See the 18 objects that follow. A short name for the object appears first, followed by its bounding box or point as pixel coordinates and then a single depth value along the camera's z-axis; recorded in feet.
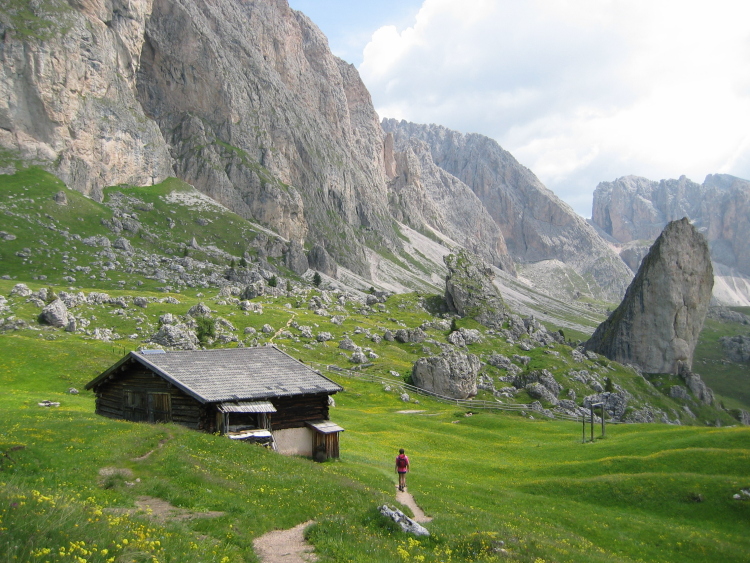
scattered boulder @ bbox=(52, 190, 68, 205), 424.05
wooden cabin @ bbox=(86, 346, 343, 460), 94.48
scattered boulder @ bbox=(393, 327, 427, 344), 315.99
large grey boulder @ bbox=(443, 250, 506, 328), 392.88
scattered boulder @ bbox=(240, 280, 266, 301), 368.60
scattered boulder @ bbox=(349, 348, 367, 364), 259.60
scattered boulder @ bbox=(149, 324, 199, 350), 225.97
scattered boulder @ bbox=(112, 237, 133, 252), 425.28
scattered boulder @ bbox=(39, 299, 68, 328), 221.66
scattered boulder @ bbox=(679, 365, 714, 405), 353.92
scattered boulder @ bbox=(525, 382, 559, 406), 253.03
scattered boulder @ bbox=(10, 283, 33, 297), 246.27
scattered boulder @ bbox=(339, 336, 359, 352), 276.62
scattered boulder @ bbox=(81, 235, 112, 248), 407.64
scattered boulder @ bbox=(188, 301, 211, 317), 273.75
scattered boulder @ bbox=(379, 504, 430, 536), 53.47
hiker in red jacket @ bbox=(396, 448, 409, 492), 79.66
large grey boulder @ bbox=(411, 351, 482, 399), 235.61
